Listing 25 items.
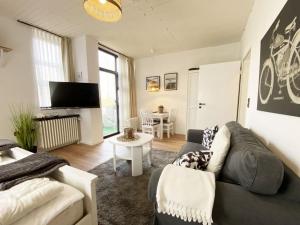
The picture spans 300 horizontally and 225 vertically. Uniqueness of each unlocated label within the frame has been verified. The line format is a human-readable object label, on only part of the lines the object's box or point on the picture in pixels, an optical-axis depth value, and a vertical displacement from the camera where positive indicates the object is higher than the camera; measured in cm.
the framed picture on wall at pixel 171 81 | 454 +47
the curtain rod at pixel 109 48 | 378 +134
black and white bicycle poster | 89 +23
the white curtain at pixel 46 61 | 293 +76
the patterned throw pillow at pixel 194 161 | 111 -50
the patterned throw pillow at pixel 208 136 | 192 -55
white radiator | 294 -75
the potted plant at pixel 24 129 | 252 -56
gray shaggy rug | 144 -119
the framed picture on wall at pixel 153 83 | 470 +43
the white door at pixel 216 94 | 324 +5
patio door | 412 +14
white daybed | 93 -72
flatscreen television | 306 +4
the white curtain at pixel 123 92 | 464 +14
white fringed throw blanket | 79 -56
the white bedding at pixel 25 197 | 76 -59
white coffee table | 218 -88
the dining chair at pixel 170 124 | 429 -84
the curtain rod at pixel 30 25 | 269 +136
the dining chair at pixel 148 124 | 404 -77
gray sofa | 70 -54
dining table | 415 -64
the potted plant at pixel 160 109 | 452 -39
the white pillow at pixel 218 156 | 109 -46
